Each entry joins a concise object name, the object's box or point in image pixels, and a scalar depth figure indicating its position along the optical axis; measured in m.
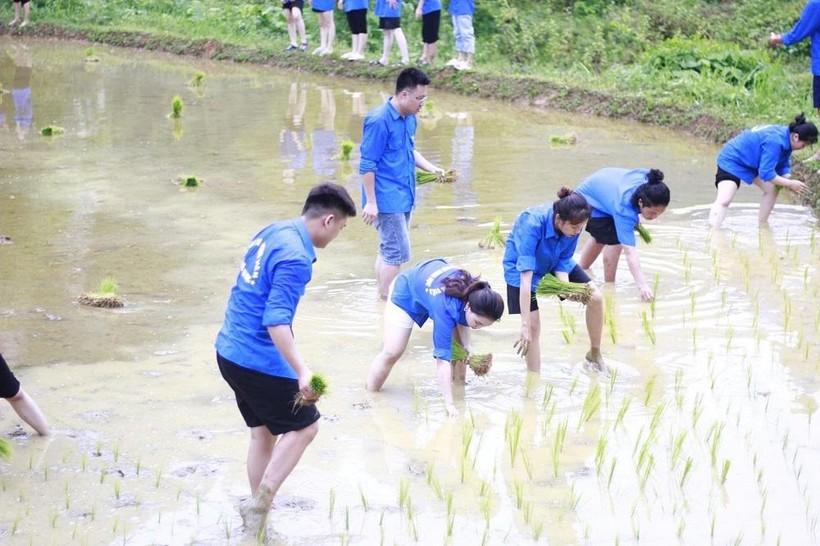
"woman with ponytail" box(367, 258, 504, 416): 10.35
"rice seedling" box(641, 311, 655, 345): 13.36
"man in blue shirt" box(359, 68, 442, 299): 13.78
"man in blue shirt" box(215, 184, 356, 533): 8.44
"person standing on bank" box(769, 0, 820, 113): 21.25
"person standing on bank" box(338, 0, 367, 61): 30.90
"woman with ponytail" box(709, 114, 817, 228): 16.80
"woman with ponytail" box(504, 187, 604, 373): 11.34
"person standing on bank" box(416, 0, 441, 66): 29.01
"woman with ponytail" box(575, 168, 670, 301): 12.99
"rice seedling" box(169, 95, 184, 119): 26.28
